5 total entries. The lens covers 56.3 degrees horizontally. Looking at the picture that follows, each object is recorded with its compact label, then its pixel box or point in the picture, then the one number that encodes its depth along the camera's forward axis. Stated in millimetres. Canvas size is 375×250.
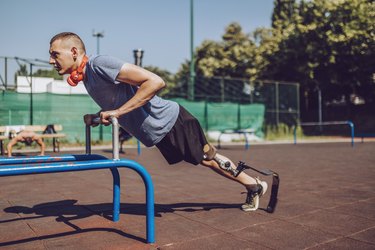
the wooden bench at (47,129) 9805
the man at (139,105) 2176
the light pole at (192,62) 15789
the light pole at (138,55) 10914
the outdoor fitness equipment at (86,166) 1659
